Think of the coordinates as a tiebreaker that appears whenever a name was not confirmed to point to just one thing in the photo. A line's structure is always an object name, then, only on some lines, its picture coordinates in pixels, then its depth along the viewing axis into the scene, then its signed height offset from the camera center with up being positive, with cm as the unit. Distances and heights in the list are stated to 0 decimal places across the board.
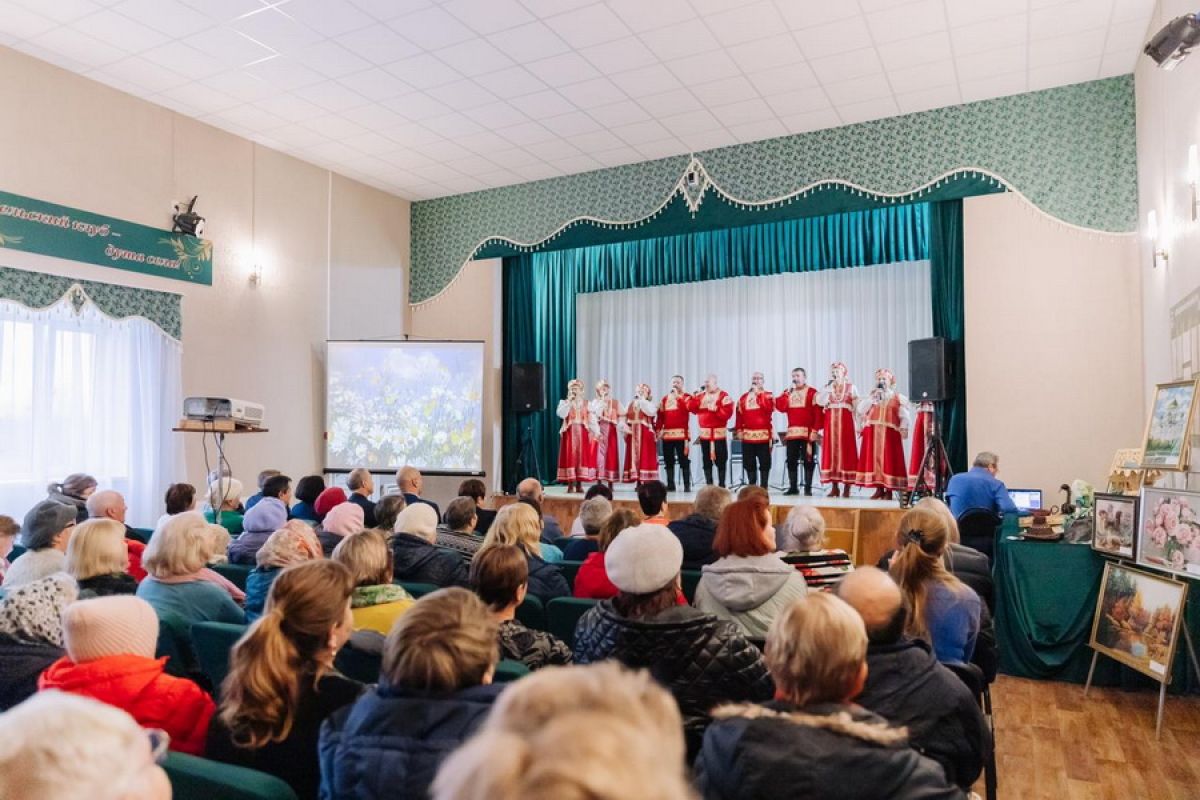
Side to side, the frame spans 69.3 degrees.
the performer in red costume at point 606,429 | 905 -4
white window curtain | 623 +18
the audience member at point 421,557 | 333 -51
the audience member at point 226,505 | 504 -47
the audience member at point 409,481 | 563 -36
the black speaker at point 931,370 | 701 +44
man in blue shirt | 563 -46
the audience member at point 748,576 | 263 -47
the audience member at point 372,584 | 248 -47
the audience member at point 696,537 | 370 -48
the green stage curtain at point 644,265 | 841 +171
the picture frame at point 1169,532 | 364 -48
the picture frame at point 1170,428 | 409 -3
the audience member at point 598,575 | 317 -55
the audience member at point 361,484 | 552 -37
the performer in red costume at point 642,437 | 894 -12
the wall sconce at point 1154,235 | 549 +126
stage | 687 -78
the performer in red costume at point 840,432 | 792 -7
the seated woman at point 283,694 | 159 -50
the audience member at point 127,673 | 168 -48
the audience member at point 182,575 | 276 -48
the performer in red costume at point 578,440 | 909 -15
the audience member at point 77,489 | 501 -35
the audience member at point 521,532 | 328 -41
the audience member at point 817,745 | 126 -47
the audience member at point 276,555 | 283 -44
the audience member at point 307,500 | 491 -41
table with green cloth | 452 -100
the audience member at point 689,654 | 201 -54
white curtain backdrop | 915 +109
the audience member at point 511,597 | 221 -45
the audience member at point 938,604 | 257 -54
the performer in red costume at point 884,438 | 758 -12
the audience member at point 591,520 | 409 -48
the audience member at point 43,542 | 321 -44
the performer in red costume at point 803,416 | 811 +7
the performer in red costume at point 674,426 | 873 -1
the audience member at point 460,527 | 376 -47
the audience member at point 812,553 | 323 -49
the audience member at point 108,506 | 419 -38
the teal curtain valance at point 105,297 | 621 +102
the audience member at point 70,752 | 93 -36
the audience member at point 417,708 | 132 -44
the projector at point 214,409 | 639 +14
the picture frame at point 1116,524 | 420 -51
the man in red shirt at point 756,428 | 824 -3
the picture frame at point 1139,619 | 388 -93
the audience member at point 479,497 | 507 -44
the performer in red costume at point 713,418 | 849 +7
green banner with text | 622 +146
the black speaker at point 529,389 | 923 +39
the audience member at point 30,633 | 206 -50
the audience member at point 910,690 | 173 -53
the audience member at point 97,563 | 279 -43
